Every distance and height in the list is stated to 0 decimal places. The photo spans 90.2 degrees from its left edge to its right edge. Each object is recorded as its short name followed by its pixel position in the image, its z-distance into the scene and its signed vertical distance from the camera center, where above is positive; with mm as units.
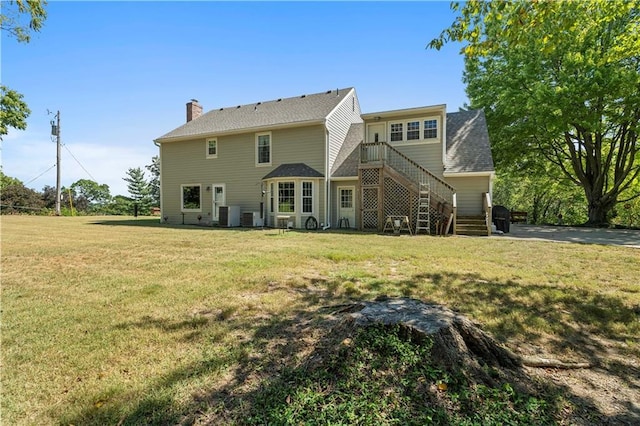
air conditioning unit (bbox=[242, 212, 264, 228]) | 16125 -518
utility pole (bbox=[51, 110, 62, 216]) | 25094 +5084
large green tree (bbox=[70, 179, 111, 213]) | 46559 +3386
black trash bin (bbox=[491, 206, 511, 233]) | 13898 -420
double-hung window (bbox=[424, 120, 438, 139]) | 14758 +3729
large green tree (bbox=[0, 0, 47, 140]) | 5727 +3663
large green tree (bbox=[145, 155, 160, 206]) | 42550 +3922
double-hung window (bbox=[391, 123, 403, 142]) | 15398 +3740
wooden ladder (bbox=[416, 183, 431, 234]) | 13289 -1
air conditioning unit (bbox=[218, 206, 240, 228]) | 16562 -316
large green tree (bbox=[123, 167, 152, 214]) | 41375 +3183
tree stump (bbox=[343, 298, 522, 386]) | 2391 -1017
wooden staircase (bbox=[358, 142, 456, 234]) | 13508 +803
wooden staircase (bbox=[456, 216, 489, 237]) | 12703 -699
